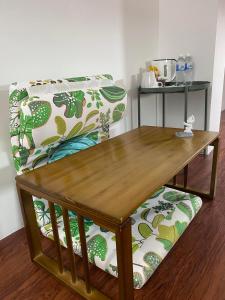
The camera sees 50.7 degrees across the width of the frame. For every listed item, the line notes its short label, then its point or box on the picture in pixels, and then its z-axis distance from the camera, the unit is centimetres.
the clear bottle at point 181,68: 264
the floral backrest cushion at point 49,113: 125
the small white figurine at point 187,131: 165
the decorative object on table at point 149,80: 248
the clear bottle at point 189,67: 261
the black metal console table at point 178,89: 230
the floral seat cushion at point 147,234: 121
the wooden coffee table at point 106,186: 86
